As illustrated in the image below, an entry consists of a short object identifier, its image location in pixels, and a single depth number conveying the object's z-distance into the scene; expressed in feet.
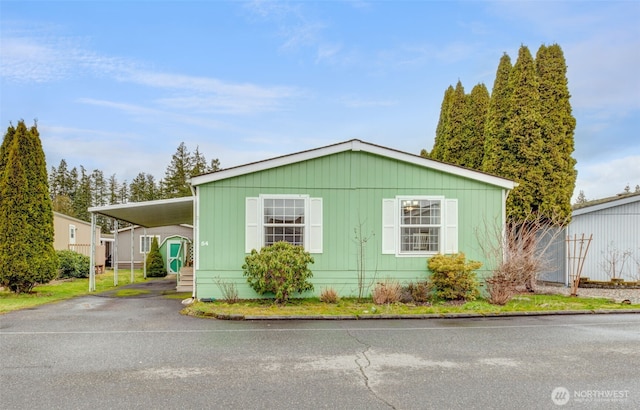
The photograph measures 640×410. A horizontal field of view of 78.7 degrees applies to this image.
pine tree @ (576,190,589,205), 243.03
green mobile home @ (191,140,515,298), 34.37
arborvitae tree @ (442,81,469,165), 67.51
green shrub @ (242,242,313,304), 31.24
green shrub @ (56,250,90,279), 60.69
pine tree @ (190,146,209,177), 164.25
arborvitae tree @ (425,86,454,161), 71.40
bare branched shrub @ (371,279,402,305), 32.94
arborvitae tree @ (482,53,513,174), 48.75
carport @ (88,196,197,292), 41.01
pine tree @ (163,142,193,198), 149.48
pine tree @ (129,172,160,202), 161.10
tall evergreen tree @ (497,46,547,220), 46.16
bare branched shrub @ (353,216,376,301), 35.01
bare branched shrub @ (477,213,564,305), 33.01
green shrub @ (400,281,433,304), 33.99
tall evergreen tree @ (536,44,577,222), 46.37
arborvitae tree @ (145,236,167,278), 72.43
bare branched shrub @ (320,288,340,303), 33.60
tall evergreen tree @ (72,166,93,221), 163.22
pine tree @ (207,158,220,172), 171.36
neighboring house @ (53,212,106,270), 73.97
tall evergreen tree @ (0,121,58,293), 39.55
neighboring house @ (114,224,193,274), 97.19
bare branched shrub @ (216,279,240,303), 33.55
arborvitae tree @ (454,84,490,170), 65.82
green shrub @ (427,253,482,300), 33.76
